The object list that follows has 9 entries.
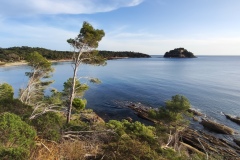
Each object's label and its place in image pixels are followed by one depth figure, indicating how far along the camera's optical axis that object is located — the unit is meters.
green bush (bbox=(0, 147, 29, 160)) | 5.12
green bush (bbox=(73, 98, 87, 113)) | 27.27
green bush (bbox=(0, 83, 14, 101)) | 19.63
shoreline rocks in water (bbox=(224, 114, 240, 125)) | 31.70
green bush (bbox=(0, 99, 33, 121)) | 10.28
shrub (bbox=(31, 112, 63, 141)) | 7.61
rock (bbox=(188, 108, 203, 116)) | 34.75
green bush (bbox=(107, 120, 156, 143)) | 18.21
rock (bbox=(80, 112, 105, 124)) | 30.95
